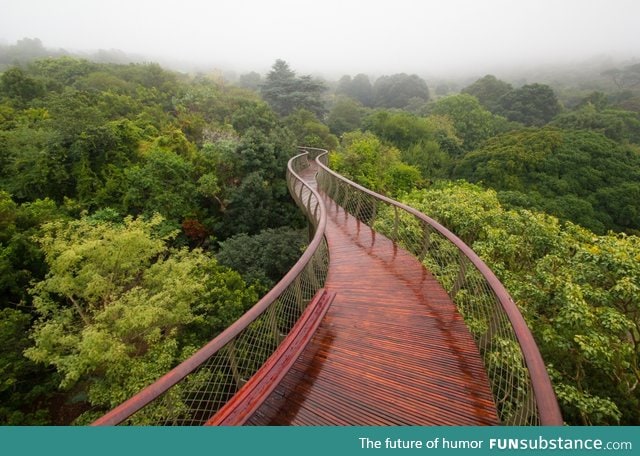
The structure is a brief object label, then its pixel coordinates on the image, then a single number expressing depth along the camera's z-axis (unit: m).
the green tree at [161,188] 14.06
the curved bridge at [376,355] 2.52
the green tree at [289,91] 33.00
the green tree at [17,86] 19.86
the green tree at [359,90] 62.62
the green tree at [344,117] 33.16
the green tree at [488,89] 44.34
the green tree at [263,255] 10.97
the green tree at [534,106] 36.78
